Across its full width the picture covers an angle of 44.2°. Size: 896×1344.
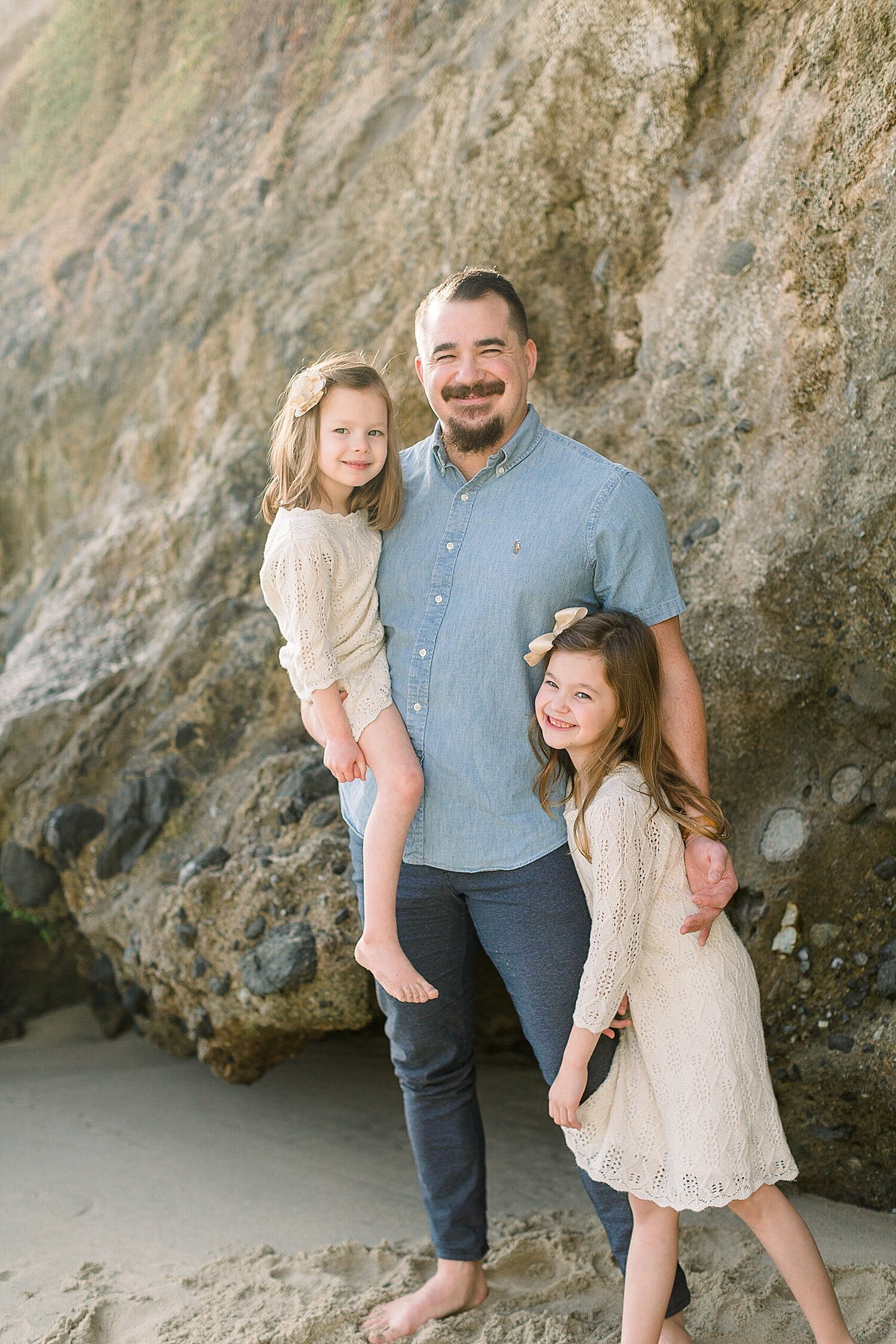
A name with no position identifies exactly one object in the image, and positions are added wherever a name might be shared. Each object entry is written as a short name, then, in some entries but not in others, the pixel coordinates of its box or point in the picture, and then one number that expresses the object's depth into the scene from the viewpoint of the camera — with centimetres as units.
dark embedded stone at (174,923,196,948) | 376
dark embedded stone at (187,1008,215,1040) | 379
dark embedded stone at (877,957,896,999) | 305
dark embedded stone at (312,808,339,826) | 377
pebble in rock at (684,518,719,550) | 347
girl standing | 231
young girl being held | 253
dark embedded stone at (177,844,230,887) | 388
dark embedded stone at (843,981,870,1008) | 312
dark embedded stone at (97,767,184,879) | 416
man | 251
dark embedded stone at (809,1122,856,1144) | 312
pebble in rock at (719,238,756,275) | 346
